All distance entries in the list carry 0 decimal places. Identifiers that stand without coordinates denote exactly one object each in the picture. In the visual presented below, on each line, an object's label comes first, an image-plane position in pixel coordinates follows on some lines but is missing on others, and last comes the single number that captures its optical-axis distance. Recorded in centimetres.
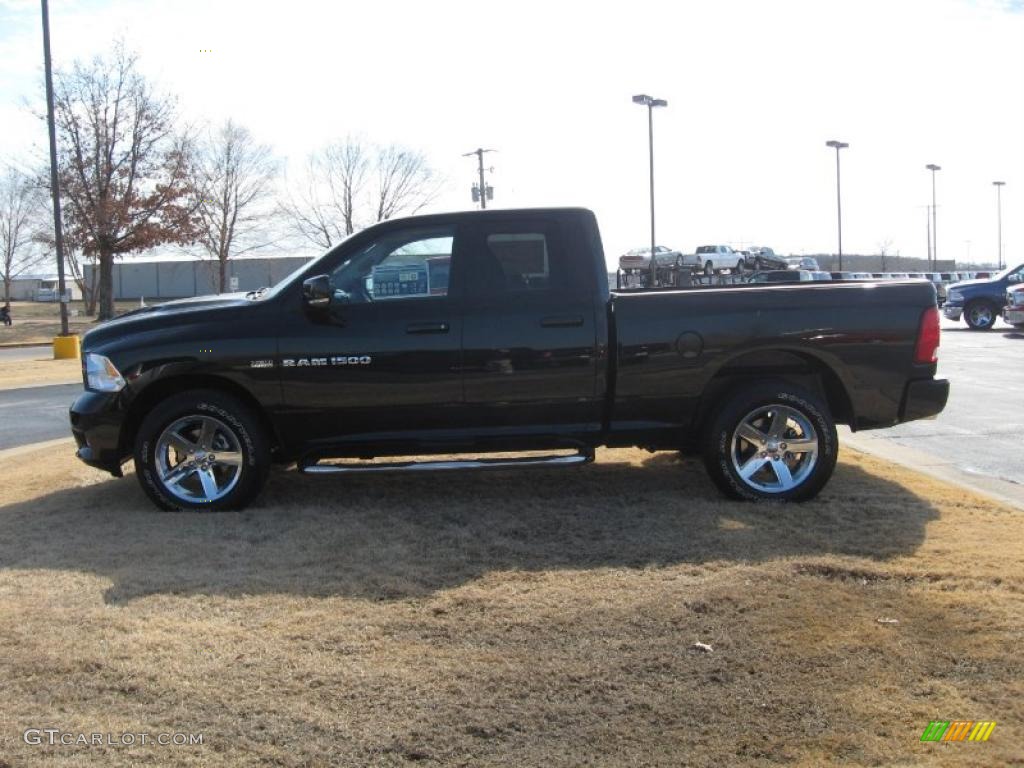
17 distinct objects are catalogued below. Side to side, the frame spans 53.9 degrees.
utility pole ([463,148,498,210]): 5644
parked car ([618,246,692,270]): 4680
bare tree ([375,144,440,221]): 5369
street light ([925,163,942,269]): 6931
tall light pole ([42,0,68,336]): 2356
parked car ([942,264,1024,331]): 2656
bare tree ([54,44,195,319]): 4425
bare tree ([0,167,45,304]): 7138
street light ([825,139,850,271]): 5794
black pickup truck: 622
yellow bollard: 2547
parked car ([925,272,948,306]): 3889
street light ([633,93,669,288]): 4453
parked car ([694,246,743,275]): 4756
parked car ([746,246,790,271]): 4906
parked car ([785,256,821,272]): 5515
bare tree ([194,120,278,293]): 5188
